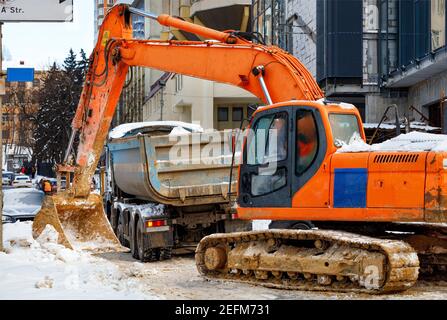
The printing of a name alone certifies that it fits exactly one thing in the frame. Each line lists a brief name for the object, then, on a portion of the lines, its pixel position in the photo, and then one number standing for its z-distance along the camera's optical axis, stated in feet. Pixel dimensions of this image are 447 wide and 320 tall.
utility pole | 47.84
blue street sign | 47.93
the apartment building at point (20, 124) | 240.94
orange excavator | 32.53
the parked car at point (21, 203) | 68.74
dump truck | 51.01
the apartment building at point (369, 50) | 118.21
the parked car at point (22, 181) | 202.90
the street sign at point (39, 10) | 46.24
